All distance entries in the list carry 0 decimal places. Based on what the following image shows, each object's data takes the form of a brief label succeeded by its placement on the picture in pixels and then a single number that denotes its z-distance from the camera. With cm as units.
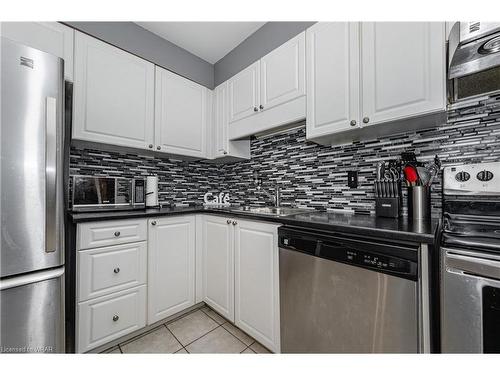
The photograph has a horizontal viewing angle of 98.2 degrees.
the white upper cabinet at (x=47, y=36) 134
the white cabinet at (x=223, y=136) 223
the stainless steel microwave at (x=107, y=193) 163
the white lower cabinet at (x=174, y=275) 138
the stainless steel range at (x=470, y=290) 72
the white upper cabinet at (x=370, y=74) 109
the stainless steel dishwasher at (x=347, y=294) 86
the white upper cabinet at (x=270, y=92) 162
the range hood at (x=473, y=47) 85
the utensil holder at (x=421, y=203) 121
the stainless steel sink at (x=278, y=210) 188
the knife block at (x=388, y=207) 127
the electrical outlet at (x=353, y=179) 160
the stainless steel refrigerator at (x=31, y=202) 102
